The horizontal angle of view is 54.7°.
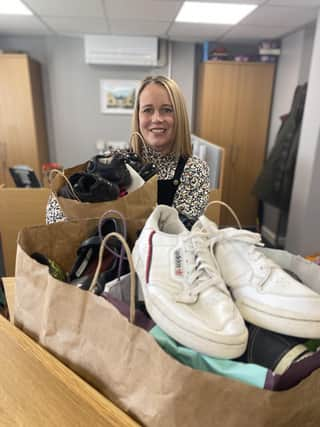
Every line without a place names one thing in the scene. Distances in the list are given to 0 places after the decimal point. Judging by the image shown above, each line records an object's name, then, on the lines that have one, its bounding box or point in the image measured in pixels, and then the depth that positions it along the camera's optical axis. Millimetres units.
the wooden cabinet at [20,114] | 3129
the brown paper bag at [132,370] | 357
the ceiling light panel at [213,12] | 2260
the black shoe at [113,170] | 674
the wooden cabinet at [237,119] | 3299
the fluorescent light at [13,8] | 2318
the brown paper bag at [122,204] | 620
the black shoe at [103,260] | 542
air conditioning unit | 3275
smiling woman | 1047
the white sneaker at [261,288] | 402
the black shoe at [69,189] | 646
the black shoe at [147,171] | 756
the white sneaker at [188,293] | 388
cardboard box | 2010
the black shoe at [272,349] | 381
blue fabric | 358
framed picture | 3598
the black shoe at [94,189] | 631
